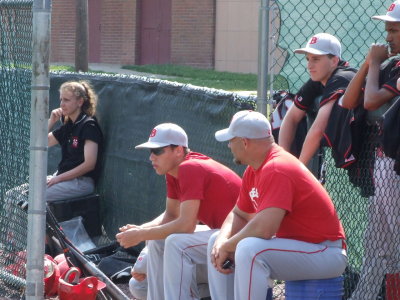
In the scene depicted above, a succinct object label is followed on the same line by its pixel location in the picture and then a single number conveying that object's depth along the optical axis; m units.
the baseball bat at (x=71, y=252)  11.45
